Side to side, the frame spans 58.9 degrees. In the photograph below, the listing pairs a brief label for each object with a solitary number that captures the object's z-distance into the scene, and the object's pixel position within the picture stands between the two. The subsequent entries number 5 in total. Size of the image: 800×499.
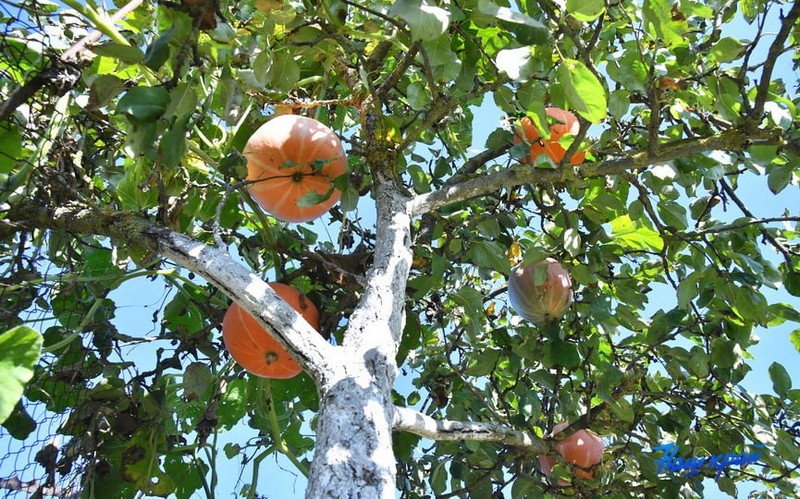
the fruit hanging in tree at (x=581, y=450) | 2.56
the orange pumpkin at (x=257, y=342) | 1.84
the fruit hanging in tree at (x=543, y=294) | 2.21
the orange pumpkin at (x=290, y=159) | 1.85
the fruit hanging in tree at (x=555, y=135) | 1.93
